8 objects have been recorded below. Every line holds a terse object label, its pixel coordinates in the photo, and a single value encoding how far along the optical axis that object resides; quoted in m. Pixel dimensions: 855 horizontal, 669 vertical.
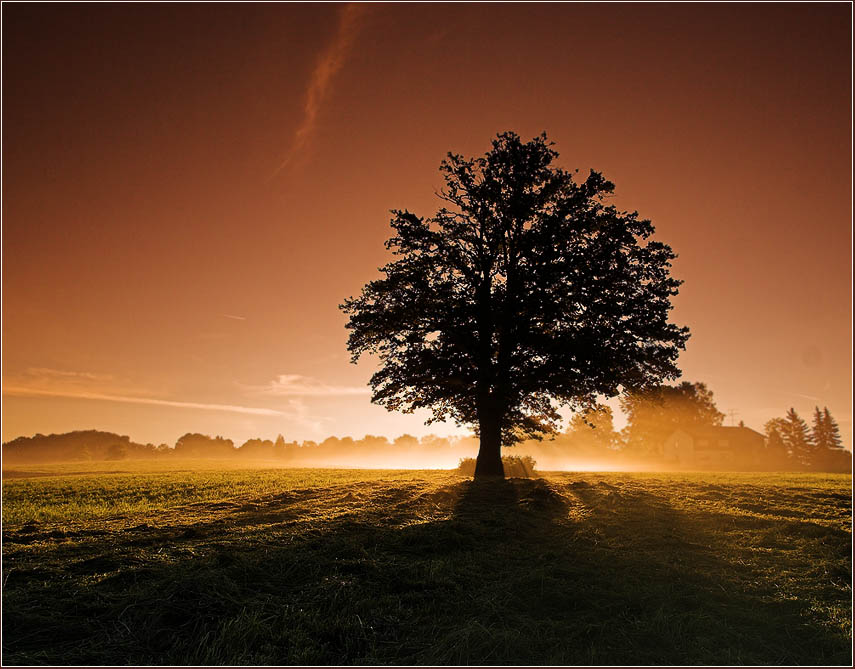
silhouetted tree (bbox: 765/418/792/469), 88.75
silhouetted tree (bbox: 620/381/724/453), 93.00
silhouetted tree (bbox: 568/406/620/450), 105.78
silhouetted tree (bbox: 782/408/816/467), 97.31
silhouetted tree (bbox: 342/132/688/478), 18.86
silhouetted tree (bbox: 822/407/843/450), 100.12
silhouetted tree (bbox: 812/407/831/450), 100.19
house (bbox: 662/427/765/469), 84.56
